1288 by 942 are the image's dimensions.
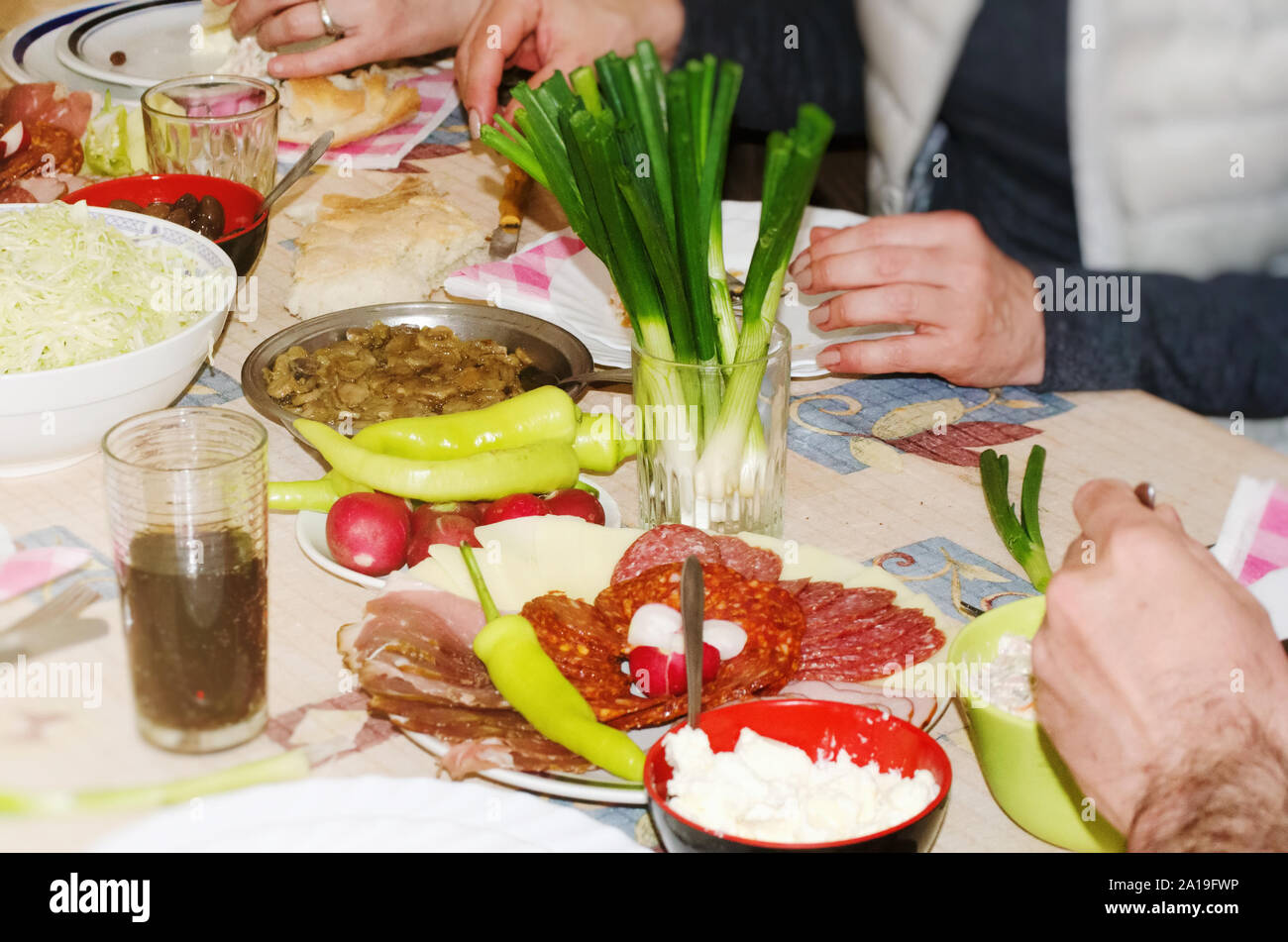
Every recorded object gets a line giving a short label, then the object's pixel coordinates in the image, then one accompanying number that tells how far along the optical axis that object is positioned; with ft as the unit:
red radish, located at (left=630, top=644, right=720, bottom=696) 3.88
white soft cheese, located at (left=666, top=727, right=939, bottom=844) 3.22
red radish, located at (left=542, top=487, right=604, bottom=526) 4.83
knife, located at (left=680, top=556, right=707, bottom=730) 3.57
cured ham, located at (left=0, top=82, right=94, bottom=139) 8.00
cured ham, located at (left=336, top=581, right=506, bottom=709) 3.87
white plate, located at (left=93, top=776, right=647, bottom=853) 3.35
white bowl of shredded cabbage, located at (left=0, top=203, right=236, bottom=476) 4.94
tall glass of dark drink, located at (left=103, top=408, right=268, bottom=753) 3.52
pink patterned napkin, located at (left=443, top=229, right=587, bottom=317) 6.37
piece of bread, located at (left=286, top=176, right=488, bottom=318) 6.63
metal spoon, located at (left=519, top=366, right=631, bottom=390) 5.62
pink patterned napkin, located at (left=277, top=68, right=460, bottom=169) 8.43
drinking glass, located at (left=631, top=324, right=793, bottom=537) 4.70
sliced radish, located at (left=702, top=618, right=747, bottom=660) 3.99
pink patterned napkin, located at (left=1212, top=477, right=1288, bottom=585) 4.66
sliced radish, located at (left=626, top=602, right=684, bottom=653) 3.93
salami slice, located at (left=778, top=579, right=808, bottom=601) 4.37
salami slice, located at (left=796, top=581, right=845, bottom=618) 4.29
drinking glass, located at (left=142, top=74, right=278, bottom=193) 7.18
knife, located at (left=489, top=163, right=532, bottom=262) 7.09
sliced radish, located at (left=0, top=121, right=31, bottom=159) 7.58
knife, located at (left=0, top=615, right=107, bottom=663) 4.18
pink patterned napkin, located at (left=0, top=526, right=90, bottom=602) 4.45
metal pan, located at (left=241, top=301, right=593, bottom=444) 5.77
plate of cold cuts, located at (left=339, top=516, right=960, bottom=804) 3.76
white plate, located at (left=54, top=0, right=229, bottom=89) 9.16
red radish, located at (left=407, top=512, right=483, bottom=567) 4.67
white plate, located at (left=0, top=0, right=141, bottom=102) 8.77
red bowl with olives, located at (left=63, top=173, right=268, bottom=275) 6.38
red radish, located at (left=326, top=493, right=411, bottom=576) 4.57
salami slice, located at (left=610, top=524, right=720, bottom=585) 4.36
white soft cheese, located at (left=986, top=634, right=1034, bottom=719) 3.74
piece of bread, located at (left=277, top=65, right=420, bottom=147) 8.63
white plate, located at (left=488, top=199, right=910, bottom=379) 6.06
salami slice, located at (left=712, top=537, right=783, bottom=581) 4.41
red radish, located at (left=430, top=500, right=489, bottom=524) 4.87
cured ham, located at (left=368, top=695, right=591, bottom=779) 3.62
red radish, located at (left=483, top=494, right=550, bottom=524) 4.73
